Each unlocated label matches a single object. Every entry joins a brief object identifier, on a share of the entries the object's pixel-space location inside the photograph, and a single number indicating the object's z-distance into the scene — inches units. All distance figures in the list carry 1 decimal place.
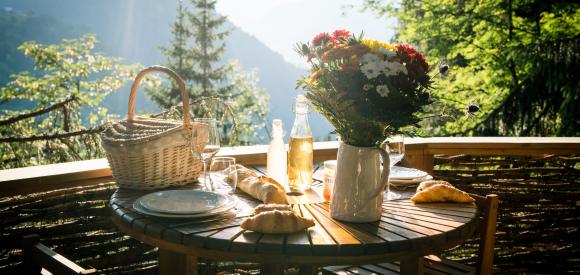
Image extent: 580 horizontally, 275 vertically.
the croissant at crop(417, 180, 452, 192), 66.4
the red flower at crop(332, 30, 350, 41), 53.2
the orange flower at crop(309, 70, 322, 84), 52.4
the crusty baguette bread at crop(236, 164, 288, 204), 60.8
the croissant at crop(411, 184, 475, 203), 63.5
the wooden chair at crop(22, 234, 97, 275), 39.6
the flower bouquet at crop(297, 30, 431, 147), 49.1
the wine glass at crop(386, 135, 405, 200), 66.7
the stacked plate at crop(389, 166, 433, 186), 73.8
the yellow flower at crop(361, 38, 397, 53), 51.5
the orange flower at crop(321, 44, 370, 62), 50.6
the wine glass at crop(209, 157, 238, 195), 63.5
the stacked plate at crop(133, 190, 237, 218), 53.3
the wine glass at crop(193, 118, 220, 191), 65.1
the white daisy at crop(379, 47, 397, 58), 50.1
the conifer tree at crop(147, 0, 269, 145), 779.4
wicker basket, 65.2
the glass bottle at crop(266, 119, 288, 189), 72.9
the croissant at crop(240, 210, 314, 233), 48.2
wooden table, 45.9
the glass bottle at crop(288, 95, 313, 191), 67.4
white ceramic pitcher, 53.4
